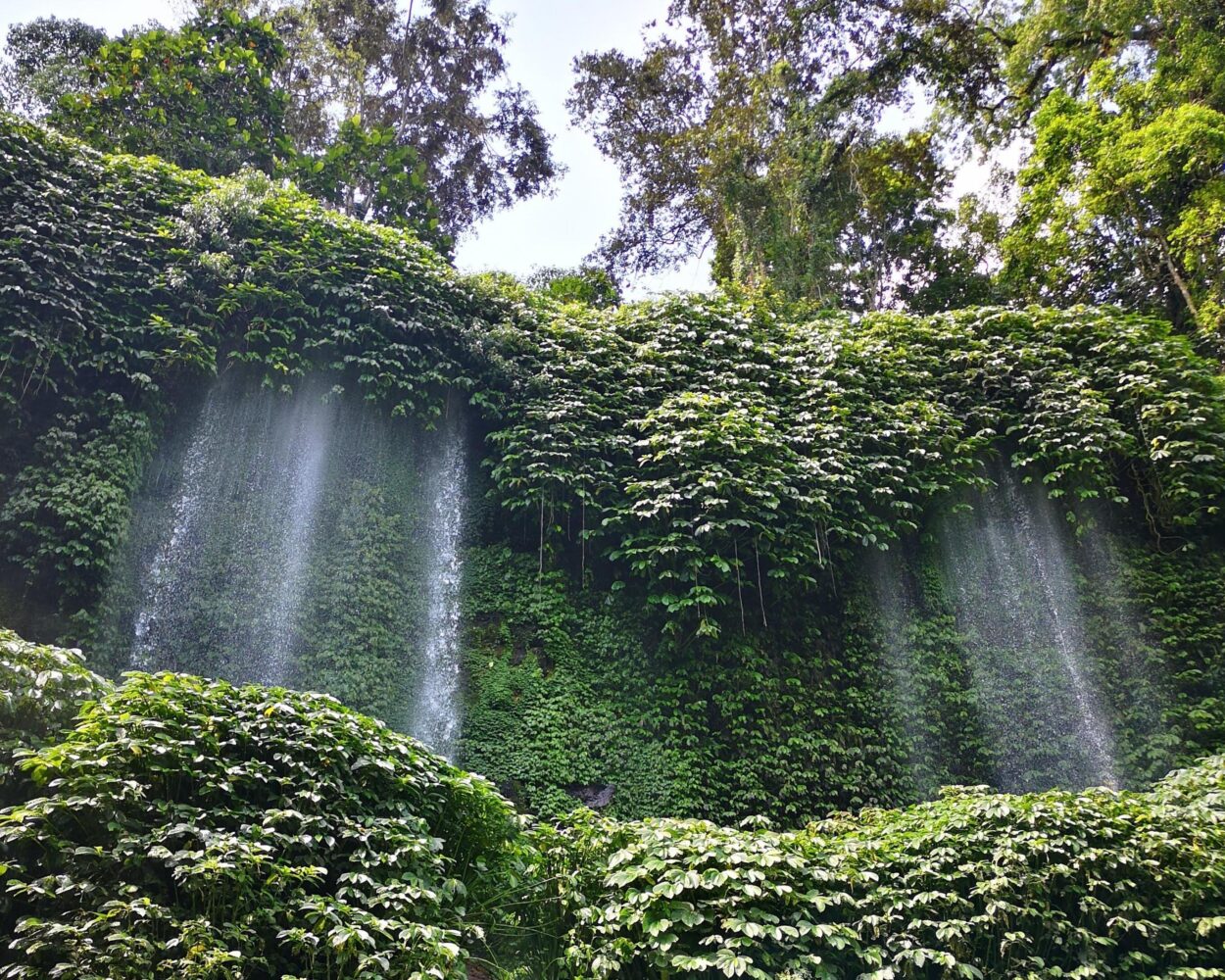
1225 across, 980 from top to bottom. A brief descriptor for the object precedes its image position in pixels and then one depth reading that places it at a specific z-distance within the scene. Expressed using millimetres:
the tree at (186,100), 12883
